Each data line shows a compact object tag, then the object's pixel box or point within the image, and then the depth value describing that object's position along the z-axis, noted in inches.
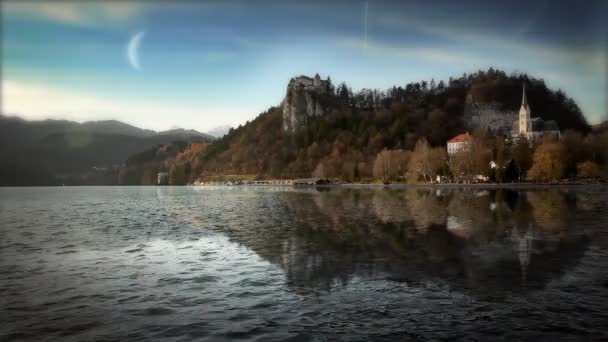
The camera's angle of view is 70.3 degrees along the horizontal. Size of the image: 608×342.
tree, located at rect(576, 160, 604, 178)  4820.4
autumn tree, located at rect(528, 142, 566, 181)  4805.6
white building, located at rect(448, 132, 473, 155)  5569.9
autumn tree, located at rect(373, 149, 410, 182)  6673.2
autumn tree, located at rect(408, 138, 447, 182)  5698.8
